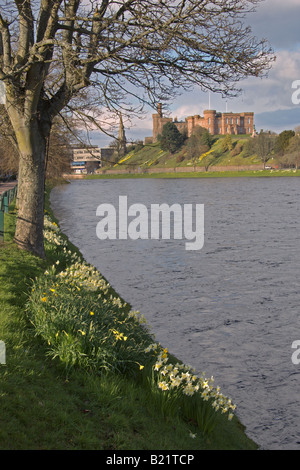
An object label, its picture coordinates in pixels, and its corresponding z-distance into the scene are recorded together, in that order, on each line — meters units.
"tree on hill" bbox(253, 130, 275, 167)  138.75
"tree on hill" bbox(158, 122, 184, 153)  172.90
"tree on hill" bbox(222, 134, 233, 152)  171.62
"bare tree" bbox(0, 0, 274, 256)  10.33
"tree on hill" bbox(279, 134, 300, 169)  123.06
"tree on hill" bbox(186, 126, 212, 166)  170.25
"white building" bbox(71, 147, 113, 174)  193.96
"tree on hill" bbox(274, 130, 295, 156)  140.21
